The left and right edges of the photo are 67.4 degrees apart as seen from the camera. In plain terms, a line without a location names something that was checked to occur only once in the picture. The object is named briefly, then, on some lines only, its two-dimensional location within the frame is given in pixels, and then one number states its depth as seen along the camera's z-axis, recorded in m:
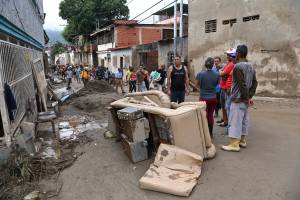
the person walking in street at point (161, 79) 10.21
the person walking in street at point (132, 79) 10.83
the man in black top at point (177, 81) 5.05
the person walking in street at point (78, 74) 21.56
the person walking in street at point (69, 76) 16.72
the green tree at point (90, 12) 26.62
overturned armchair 3.24
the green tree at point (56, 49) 54.12
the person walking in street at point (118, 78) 12.73
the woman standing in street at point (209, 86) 4.58
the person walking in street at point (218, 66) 5.55
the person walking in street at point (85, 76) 14.07
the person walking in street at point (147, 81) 10.22
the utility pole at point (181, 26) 12.95
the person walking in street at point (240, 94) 3.98
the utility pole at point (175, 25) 12.97
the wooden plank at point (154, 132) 3.96
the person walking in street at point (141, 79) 9.93
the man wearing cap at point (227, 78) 4.68
